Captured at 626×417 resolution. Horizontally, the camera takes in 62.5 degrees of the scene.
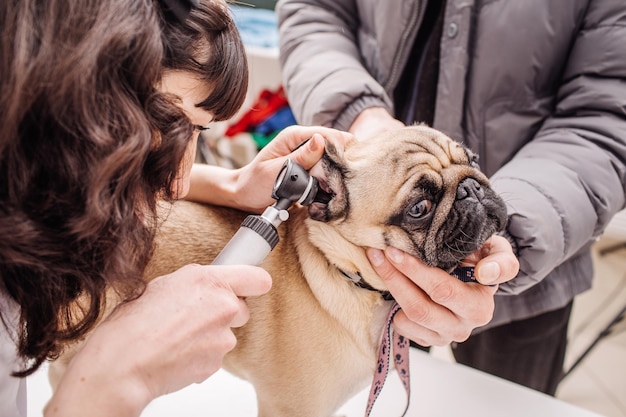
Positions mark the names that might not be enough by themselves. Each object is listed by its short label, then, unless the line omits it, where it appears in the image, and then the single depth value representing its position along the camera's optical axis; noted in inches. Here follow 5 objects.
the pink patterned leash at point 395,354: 28.3
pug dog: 28.5
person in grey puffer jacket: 32.7
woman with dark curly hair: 16.3
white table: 31.5
